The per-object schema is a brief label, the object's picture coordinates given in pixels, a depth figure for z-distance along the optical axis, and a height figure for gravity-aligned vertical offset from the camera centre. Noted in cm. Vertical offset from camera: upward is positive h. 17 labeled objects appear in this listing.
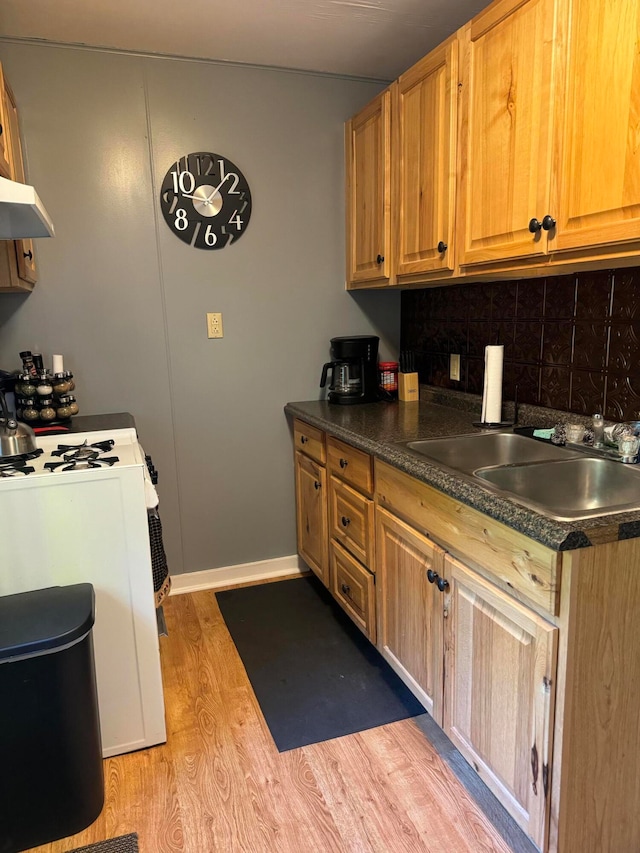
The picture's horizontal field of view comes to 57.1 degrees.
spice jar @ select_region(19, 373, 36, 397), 220 -20
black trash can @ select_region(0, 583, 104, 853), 144 -97
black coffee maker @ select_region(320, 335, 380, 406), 272 -21
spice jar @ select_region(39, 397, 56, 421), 224 -30
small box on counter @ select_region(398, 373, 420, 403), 277 -30
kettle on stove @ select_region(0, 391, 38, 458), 179 -32
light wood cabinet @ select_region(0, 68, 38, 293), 196 +29
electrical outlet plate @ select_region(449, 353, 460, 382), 258 -20
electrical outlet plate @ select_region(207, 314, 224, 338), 270 +1
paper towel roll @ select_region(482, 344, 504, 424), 212 -24
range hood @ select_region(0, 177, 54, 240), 136 +31
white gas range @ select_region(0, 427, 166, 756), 163 -63
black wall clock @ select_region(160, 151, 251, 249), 255 +55
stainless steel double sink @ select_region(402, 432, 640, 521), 154 -43
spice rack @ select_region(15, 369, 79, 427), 221 -25
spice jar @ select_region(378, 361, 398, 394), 285 -26
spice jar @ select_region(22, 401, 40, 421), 222 -30
